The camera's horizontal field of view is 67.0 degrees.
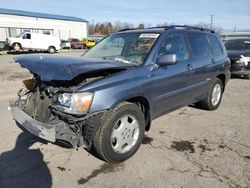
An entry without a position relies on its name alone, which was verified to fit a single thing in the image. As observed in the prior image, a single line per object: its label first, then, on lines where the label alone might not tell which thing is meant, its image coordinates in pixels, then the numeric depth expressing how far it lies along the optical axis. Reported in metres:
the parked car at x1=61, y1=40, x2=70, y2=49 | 25.96
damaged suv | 2.33
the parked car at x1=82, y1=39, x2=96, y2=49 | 28.63
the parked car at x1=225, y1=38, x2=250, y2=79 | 7.49
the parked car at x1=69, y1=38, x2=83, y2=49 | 27.40
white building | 26.10
